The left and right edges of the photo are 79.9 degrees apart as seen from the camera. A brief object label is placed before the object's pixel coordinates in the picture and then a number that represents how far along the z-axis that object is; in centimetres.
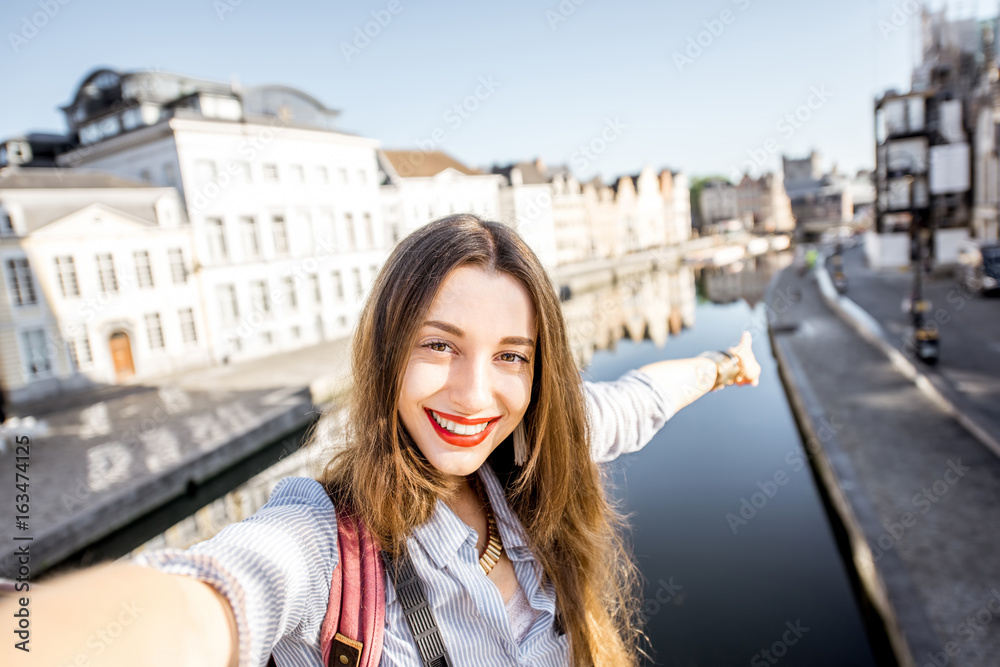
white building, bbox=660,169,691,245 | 7600
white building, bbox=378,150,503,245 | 3219
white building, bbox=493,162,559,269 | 4531
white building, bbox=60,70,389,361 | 2297
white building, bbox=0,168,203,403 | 1819
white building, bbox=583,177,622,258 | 5765
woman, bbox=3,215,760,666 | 98
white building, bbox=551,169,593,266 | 5216
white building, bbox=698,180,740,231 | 9038
